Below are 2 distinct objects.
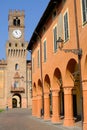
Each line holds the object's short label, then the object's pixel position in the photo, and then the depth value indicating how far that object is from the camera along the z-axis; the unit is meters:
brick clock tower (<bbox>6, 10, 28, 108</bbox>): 73.38
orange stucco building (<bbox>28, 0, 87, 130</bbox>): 16.14
